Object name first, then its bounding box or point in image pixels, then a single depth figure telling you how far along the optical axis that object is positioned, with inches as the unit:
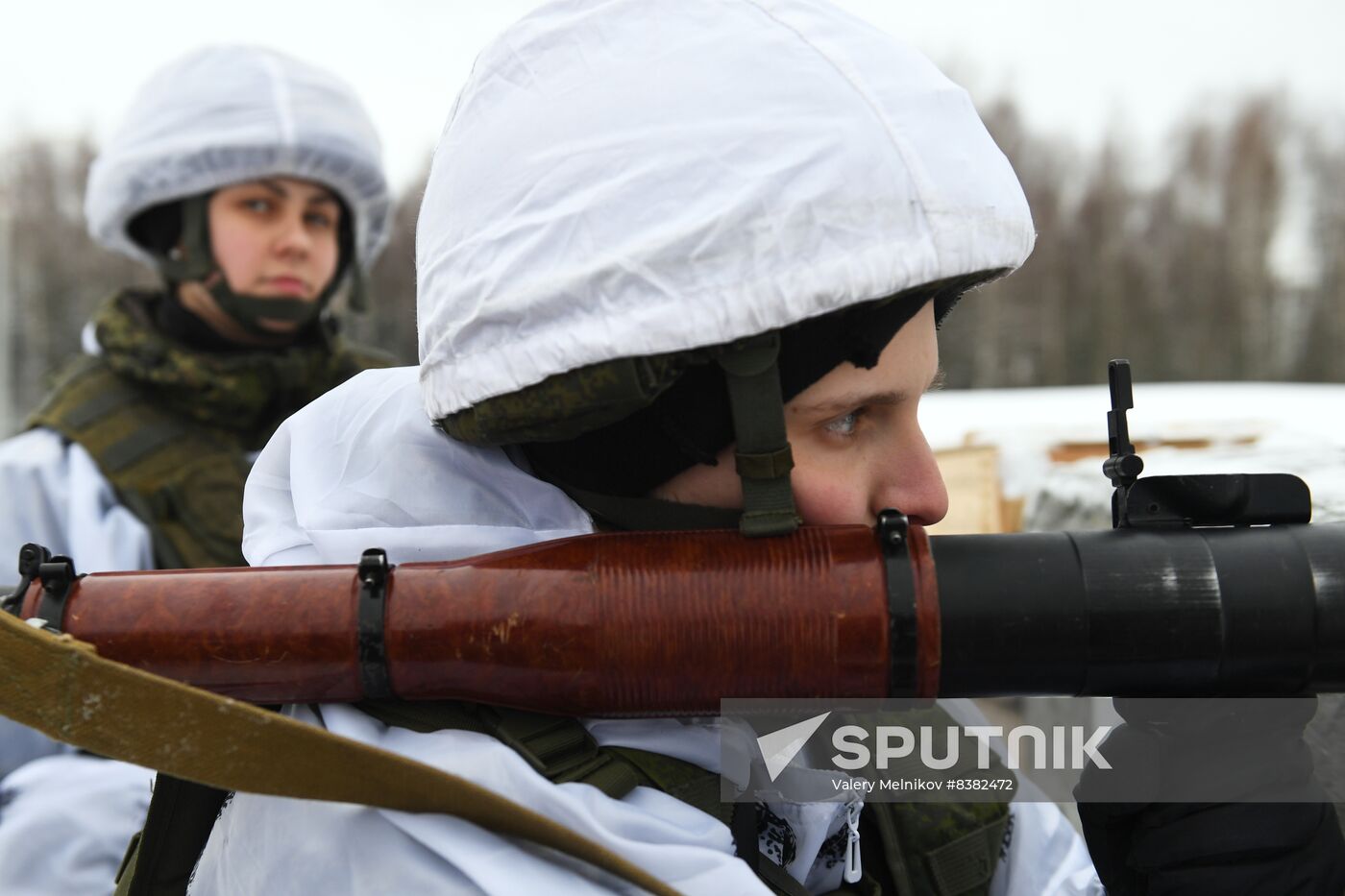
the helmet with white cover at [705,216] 49.6
